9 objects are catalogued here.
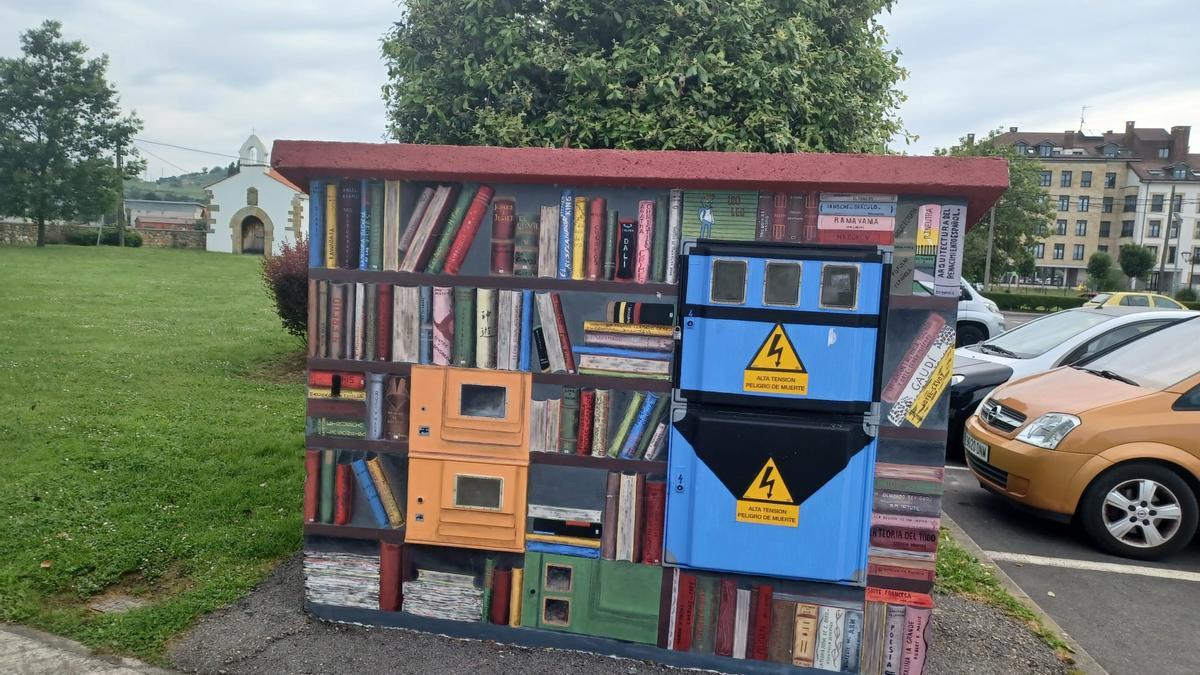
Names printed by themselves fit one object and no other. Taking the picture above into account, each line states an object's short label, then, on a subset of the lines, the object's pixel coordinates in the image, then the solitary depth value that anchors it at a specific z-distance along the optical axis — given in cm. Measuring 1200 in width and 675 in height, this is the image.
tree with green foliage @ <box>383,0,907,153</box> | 441
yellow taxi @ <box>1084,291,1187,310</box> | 2728
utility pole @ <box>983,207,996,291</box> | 3904
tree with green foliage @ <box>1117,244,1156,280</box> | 5859
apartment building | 7475
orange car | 524
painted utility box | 330
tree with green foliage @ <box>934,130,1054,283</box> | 4288
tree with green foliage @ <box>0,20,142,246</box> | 3725
